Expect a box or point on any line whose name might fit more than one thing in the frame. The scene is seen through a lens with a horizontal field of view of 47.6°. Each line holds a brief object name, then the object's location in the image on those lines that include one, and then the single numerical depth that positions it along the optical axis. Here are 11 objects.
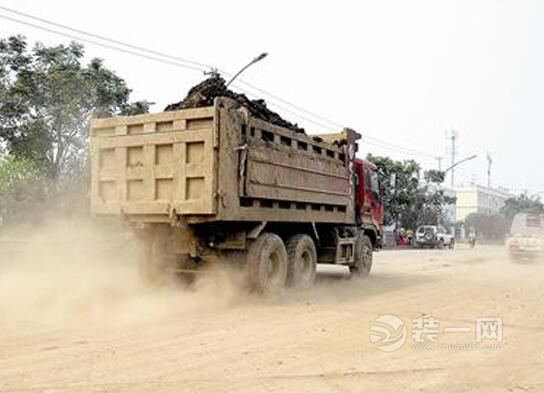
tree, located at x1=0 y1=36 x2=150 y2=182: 21.16
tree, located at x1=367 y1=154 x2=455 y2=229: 45.38
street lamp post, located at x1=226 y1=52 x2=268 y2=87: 22.97
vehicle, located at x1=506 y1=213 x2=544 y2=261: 23.30
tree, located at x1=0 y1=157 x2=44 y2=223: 17.77
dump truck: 9.39
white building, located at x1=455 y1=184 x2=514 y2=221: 100.81
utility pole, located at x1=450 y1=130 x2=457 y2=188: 85.69
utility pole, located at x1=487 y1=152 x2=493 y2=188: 105.36
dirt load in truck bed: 10.56
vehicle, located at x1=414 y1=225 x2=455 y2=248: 42.91
